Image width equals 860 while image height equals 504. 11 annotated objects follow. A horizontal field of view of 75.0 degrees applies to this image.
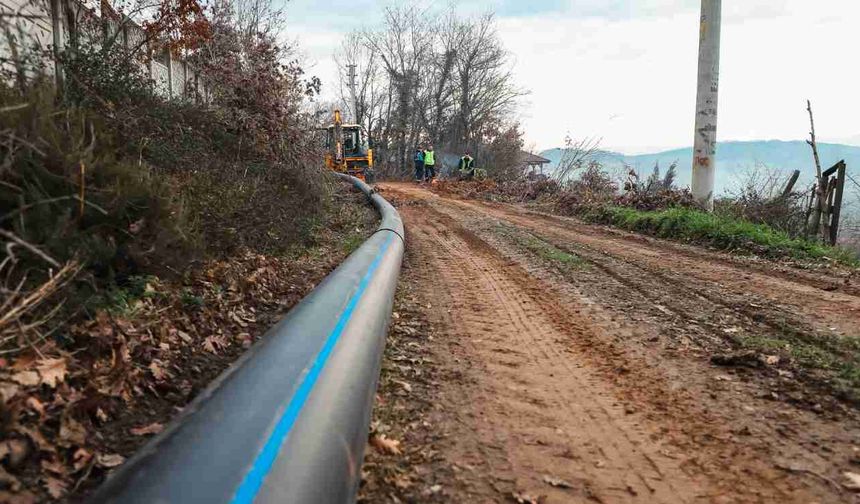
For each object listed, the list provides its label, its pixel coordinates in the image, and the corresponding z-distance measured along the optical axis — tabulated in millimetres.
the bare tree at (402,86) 39781
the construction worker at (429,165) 25328
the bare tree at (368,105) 44344
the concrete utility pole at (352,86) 43781
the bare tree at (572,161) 17000
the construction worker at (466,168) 23109
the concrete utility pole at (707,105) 10031
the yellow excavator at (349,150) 21656
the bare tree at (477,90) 36203
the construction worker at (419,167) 26047
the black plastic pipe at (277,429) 1371
